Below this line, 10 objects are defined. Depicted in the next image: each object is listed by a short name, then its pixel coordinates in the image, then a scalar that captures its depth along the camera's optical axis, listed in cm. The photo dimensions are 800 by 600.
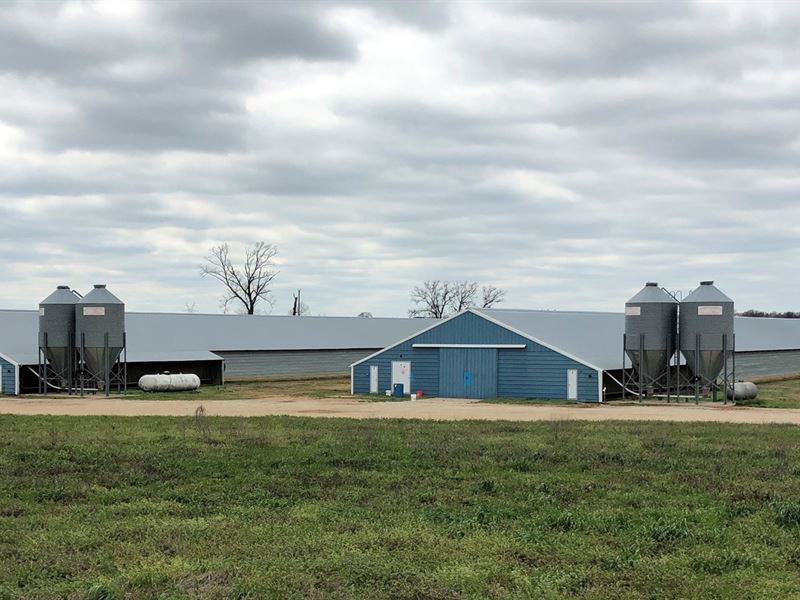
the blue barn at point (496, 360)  4653
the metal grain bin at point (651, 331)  4641
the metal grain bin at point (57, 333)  5134
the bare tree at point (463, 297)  13512
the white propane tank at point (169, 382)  5116
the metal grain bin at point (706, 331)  4550
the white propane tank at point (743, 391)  4531
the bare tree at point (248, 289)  11781
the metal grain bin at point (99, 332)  5091
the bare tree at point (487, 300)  13712
